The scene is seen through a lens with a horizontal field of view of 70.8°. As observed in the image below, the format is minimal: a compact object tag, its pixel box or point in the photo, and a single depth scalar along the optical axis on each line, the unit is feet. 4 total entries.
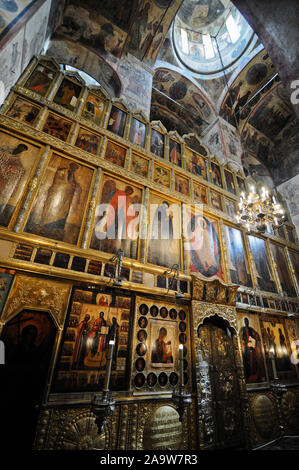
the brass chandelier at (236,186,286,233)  19.72
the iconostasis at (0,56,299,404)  13.78
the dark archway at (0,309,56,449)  10.18
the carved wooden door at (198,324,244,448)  16.34
